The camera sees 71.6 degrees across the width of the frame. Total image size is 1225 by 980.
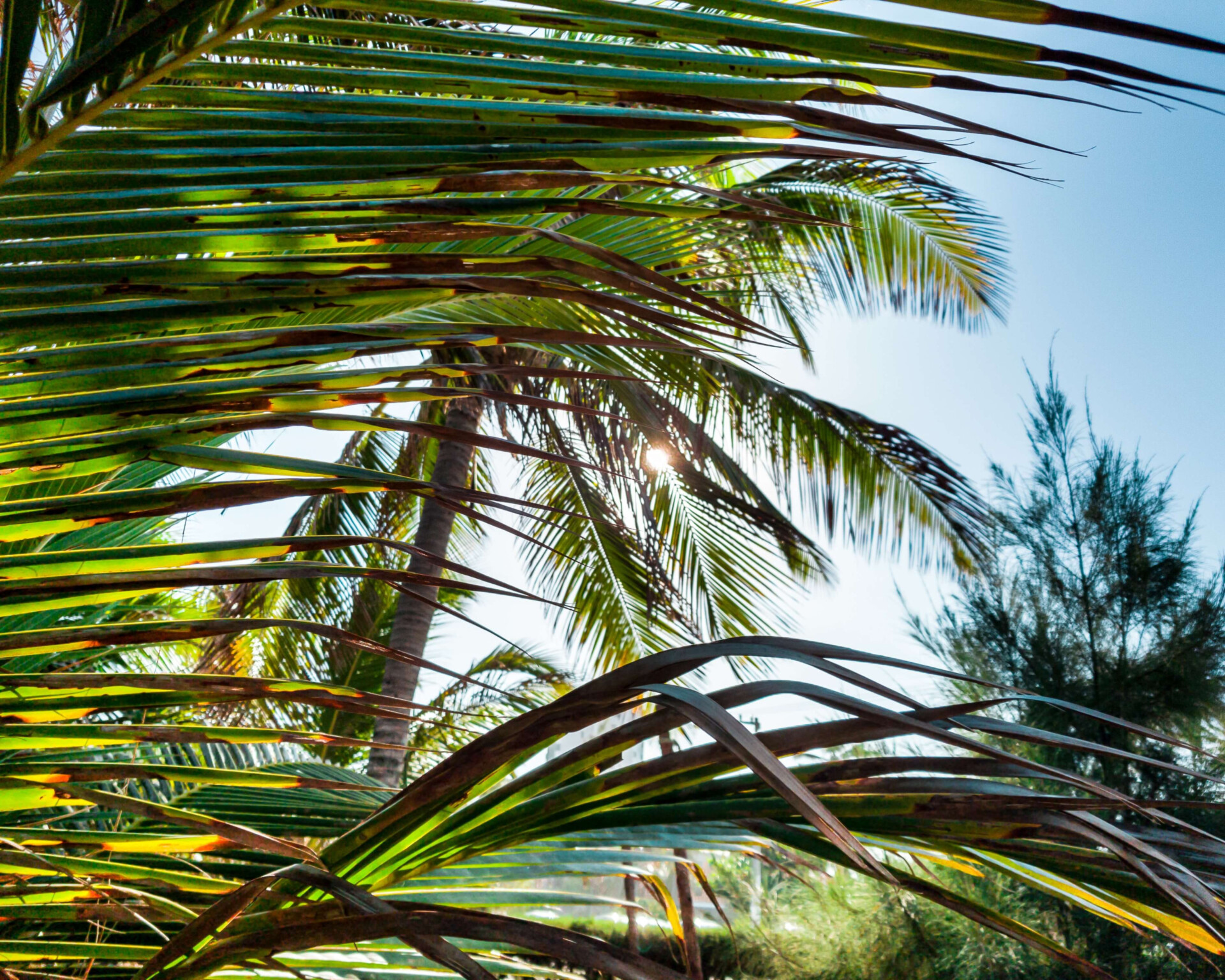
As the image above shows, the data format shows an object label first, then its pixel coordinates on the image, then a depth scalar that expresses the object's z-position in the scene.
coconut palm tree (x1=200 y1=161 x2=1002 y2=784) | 3.22
